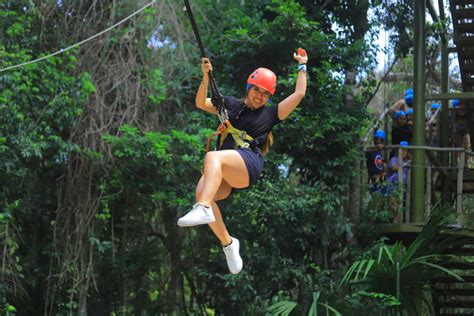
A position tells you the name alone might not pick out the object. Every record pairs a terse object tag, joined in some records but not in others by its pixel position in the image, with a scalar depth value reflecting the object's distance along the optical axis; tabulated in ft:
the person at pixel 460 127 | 36.29
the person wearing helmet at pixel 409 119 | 35.96
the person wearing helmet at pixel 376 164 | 34.68
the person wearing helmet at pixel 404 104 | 36.83
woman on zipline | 16.30
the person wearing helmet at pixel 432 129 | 36.94
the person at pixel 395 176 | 33.90
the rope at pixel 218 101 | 16.36
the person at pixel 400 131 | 35.63
